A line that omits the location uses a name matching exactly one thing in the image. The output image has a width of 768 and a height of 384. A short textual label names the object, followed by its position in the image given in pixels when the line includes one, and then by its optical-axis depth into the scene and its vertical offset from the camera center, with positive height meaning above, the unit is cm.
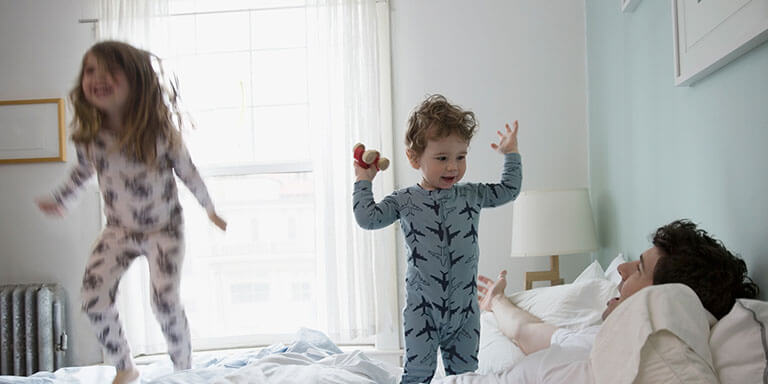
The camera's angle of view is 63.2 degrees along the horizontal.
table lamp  296 -15
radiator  352 -71
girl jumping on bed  138 +5
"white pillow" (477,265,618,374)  204 -43
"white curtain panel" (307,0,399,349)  357 +28
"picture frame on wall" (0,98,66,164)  383 +44
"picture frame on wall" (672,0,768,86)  124 +35
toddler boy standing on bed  170 -11
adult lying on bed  125 -20
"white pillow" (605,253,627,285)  229 -32
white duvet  199 -60
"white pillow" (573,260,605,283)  258 -35
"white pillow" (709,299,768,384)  101 -27
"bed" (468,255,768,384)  100 -26
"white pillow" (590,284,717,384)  100 -26
